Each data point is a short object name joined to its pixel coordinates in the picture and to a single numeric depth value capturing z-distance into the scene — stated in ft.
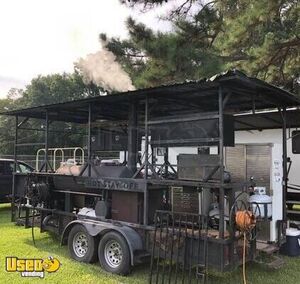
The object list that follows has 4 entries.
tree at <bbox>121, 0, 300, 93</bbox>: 30.50
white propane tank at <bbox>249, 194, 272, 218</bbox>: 18.47
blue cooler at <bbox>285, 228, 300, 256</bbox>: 20.30
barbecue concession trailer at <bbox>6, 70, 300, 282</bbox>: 15.44
